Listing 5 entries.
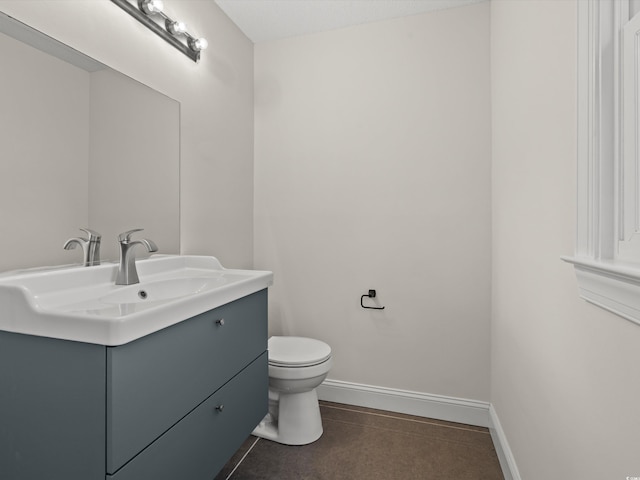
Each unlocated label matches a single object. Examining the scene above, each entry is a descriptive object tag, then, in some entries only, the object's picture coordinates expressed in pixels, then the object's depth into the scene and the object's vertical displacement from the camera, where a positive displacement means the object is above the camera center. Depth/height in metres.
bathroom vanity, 0.85 -0.45
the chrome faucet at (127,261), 1.36 -0.09
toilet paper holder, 2.22 -0.36
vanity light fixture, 1.54 +1.02
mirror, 1.14 +0.33
